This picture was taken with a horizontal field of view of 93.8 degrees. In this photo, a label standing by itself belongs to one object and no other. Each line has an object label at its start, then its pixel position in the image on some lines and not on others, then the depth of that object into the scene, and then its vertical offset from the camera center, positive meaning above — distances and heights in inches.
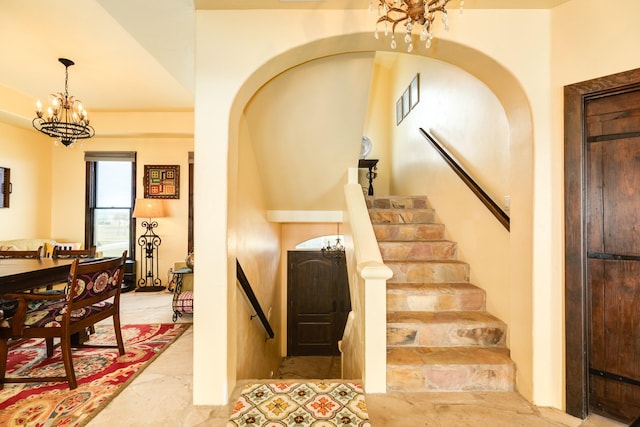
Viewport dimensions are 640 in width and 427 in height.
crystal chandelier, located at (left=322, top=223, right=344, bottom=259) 181.2 -17.3
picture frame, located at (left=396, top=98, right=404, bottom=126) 184.4 +69.2
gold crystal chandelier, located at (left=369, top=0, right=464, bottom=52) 45.1 +32.8
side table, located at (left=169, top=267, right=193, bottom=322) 135.5 -37.3
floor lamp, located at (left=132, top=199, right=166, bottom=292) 210.1 -25.2
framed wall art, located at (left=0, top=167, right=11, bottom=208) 181.6 +21.5
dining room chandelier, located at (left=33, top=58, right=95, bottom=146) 130.8 +44.3
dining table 82.5 -15.5
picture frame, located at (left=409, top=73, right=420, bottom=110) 154.6 +69.8
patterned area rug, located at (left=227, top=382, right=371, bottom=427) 60.3 -40.1
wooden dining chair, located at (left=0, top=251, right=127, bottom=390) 78.4 -26.6
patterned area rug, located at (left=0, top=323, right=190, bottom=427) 68.7 -44.6
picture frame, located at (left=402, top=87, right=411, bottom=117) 169.3 +68.9
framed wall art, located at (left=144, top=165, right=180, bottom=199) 211.8 +27.9
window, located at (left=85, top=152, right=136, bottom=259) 215.0 +12.4
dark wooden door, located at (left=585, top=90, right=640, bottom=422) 58.5 -6.0
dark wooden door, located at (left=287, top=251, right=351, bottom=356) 192.7 -54.1
